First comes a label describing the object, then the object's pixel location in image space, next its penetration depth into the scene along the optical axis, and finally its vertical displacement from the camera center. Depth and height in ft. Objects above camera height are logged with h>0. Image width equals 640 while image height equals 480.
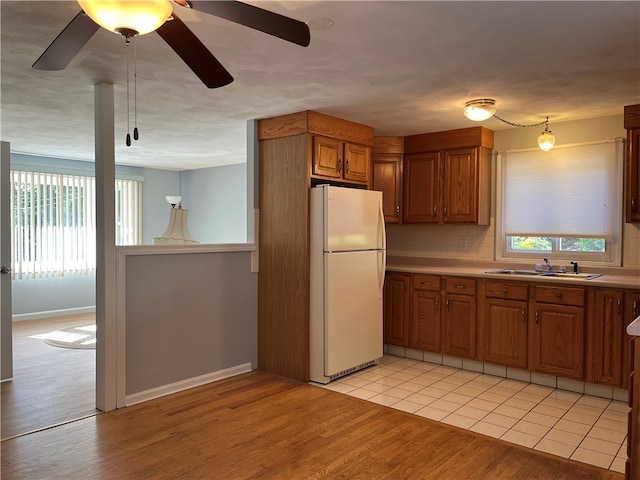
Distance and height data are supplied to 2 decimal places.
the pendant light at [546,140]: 13.30 +2.45
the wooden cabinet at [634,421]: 6.34 -2.50
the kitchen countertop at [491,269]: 12.00 -1.20
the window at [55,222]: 21.42 +0.43
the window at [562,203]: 13.56 +0.81
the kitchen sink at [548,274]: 13.01 -1.20
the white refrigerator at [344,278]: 13.00 -1.31
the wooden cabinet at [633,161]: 12.02 +1.70
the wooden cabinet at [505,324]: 13.20 -2.58
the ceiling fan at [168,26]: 4.42 +2.14
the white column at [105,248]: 10.86 -0.37
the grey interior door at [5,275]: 13.17 -1.18
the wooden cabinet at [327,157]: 13.35 +2.07
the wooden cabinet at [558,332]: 12.30 -2.59
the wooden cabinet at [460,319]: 14.20 -2.58
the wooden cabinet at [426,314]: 14.96 -2.58
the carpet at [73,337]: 17.03 -3.90
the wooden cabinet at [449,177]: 15.21 +1.73
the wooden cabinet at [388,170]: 16.58 +2.06
